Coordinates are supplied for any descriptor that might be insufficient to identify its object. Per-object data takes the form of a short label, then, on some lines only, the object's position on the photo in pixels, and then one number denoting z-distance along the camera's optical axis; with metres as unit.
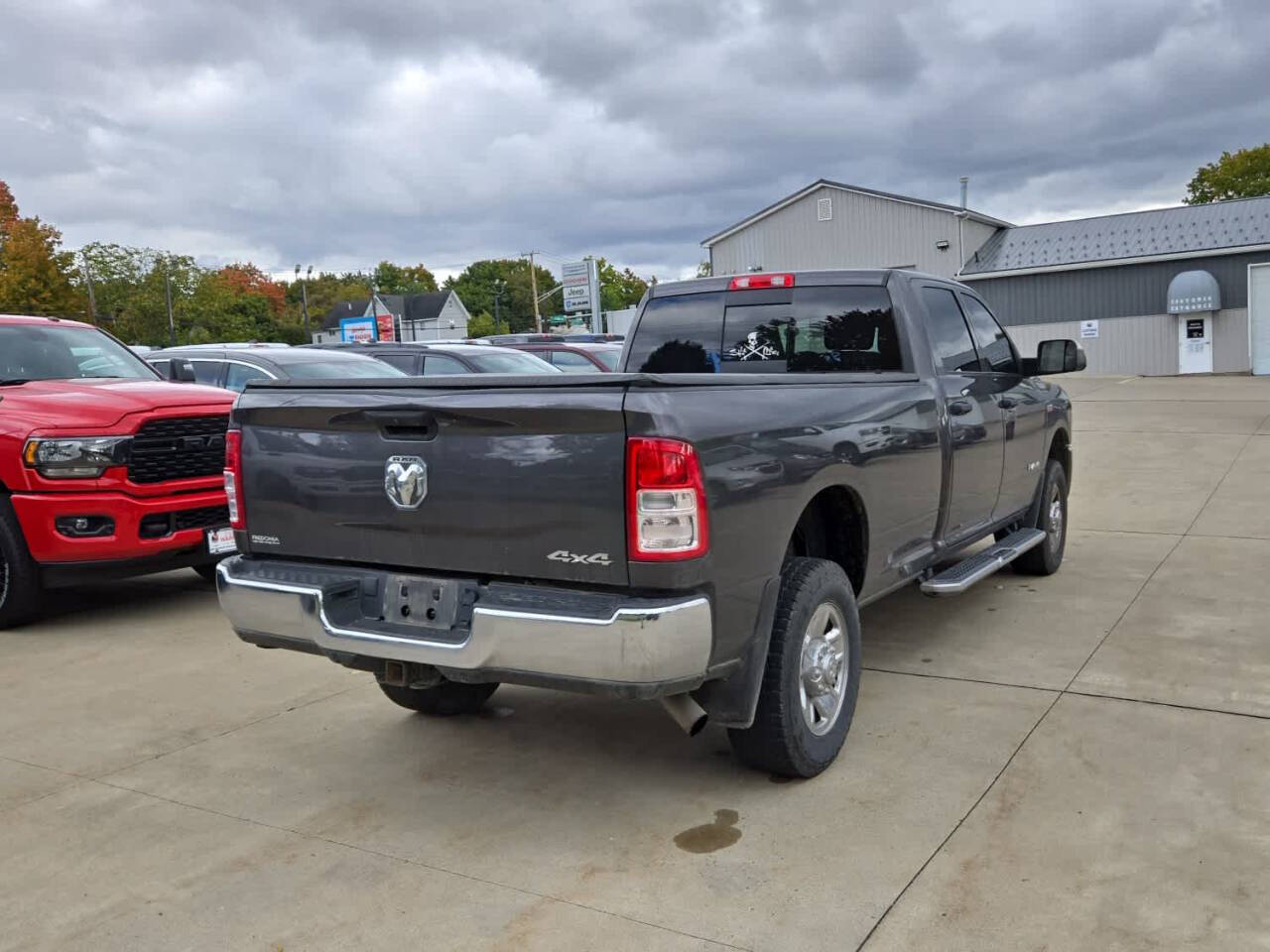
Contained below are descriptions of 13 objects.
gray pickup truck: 3.23
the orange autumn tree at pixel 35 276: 55.41
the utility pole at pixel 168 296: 71.03
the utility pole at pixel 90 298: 71.50
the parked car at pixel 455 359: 11.70
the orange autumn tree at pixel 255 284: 115.88
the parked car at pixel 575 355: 14.77
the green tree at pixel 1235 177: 60.16
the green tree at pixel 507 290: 130.00
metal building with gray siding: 31.27
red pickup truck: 6.30
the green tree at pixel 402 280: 142.38
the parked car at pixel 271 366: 9.57
